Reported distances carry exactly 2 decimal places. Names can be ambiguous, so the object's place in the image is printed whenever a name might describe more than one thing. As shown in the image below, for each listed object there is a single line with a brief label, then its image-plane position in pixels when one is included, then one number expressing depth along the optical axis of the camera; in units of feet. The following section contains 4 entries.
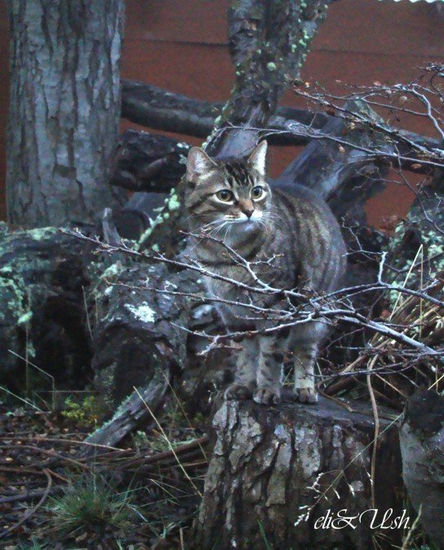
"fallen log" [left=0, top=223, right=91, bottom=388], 16.96
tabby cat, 12.34
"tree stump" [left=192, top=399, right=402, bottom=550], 10.92
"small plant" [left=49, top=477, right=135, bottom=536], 11.73
